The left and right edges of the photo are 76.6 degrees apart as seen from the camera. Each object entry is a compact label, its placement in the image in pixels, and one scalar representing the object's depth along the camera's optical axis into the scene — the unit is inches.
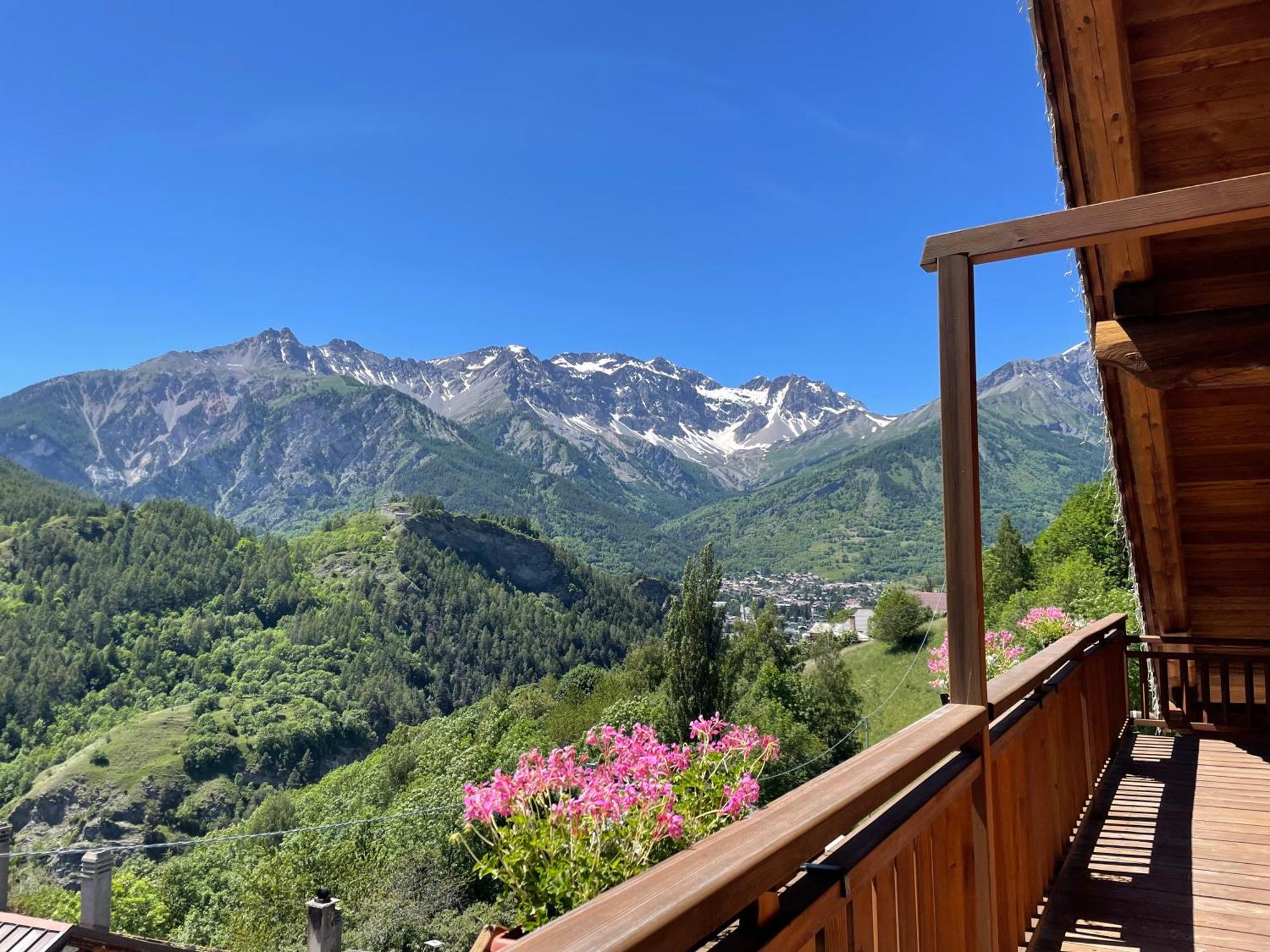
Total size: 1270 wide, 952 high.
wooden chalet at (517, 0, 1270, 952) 41.1
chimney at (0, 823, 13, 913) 450.3
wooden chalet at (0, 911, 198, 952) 283.0
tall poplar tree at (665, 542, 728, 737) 813.9
